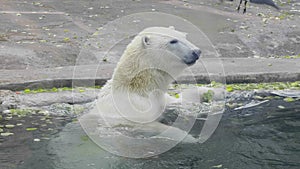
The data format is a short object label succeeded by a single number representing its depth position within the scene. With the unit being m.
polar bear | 10.09
